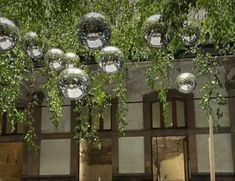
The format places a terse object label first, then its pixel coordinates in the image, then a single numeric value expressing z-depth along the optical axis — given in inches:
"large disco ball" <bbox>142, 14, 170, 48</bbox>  106.3
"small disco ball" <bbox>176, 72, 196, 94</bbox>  153.6
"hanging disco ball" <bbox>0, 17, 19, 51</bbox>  106.9
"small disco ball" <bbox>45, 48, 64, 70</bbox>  136.6
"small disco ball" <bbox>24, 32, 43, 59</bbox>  128.4
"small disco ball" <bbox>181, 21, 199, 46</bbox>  119.3
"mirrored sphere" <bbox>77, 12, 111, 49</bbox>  105.0
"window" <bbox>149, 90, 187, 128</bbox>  374.0
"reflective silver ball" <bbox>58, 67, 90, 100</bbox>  118.1
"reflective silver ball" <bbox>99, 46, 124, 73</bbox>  120.0
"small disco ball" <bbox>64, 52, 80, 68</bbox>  137.9
